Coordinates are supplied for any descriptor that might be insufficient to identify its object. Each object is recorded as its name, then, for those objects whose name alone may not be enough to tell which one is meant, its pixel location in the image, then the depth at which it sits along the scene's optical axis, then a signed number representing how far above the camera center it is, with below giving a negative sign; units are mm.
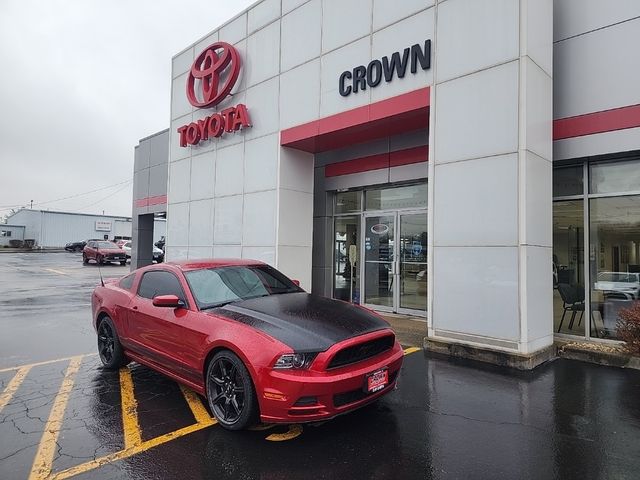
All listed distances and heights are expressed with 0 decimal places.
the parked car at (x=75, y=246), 49488 +80
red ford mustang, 3621 -868
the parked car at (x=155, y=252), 30156 -311
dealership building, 6391 +1803
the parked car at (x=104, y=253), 29672 -383
